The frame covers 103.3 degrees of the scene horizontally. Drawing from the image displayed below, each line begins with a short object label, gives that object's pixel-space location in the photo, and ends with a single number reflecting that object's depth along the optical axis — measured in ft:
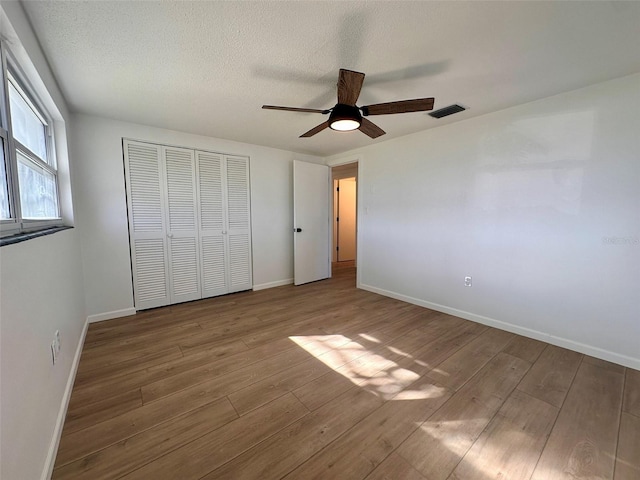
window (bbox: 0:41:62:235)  4.07
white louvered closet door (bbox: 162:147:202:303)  10.88
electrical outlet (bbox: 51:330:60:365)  4.80
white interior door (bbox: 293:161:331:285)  14.32
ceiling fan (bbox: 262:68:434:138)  5.64
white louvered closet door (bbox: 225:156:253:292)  12.49
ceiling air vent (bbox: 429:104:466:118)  8.38
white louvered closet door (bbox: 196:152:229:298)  11.68
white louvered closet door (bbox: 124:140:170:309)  10.03
